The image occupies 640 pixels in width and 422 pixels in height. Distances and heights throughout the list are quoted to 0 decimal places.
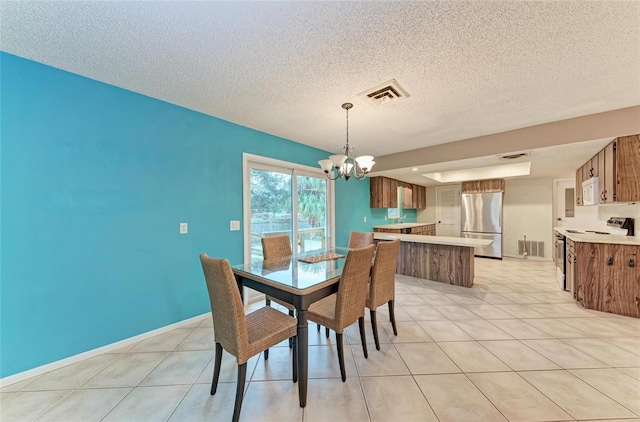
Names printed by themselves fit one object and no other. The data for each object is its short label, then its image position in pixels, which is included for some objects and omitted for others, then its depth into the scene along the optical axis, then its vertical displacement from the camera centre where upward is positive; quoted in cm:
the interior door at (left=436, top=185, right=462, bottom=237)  650 -6
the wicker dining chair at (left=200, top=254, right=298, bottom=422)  130 -77
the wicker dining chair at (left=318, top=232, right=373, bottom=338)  309 -42
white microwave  306 +22
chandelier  221 +47
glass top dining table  142 -51
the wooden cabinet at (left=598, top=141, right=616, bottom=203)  255 +38
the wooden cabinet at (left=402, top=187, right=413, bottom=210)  605 +30
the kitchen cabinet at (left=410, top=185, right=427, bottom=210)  655 +36
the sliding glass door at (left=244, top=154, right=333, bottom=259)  310 +9
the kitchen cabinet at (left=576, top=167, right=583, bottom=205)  406 +37
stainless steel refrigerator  538 -28
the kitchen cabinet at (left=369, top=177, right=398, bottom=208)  504 +37
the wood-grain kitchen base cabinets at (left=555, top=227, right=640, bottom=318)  247 -78
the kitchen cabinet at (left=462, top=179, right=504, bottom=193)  532 +54
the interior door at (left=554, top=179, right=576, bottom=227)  499 +10
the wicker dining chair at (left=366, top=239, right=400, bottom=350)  199 -64
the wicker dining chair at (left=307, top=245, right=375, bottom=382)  162 -69
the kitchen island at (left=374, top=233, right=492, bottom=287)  354 -85
